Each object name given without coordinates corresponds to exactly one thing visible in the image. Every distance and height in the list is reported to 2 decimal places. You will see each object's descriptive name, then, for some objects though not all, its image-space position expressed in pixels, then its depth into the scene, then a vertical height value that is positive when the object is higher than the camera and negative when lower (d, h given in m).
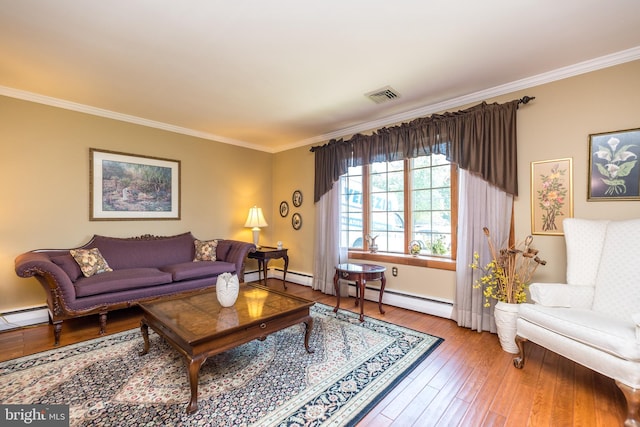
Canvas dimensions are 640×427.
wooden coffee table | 1.77 -0.80
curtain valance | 2.89 +0.90
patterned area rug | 1.68 -1.22
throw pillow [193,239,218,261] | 4.14 -0.55
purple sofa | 2.65 -0.70
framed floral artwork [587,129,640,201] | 2.34 +0.43
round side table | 3.25 -0.72
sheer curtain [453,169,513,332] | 2.92 -0.20
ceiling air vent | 3.06 +1.37
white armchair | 1.64 -0.71
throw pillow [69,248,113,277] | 3.12 -0.55
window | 3.52 +0.12
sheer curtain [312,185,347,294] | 4.34 -0.46
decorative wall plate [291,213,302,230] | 5.09 -0.13
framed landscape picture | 3.64 +0.38
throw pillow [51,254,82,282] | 2.99 -0.57
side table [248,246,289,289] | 4.54 -0.69
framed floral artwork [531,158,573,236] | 2.64 +0.20
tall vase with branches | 2.50 -0.65
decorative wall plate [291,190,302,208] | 5.08 +0.29
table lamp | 4.89 -0.13
